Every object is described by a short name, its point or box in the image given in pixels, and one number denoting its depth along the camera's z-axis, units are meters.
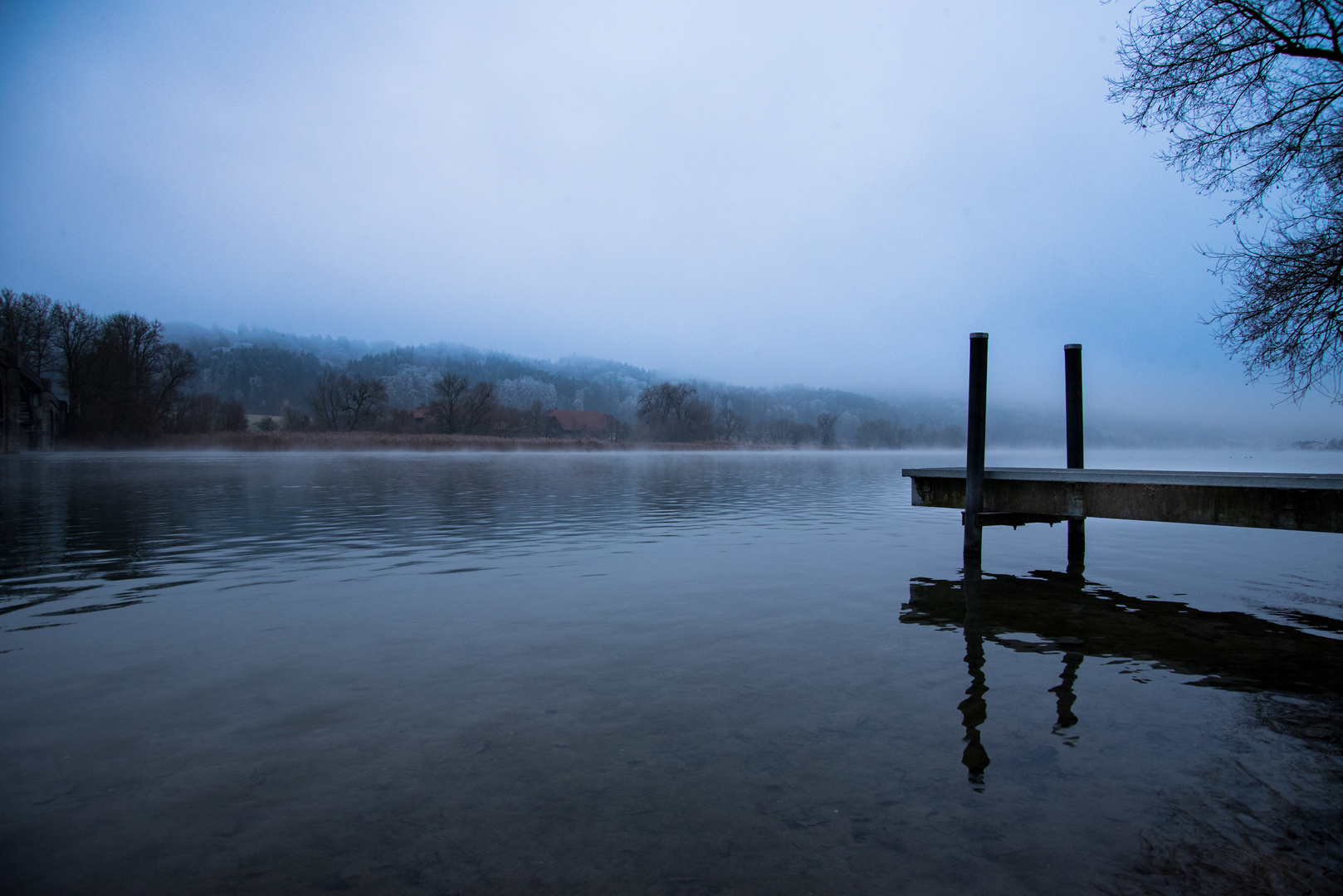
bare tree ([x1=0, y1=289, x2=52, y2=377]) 64.50
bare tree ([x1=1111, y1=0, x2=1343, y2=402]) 9.83
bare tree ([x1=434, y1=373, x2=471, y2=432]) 113.38
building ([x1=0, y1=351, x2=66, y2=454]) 56.06
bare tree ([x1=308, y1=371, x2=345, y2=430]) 109.25
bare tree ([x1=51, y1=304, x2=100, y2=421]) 71.38
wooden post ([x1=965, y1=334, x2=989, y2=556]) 12.75
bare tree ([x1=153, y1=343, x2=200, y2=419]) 80.44
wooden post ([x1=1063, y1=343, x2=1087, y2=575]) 14.80
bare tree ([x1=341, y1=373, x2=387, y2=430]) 107.26
